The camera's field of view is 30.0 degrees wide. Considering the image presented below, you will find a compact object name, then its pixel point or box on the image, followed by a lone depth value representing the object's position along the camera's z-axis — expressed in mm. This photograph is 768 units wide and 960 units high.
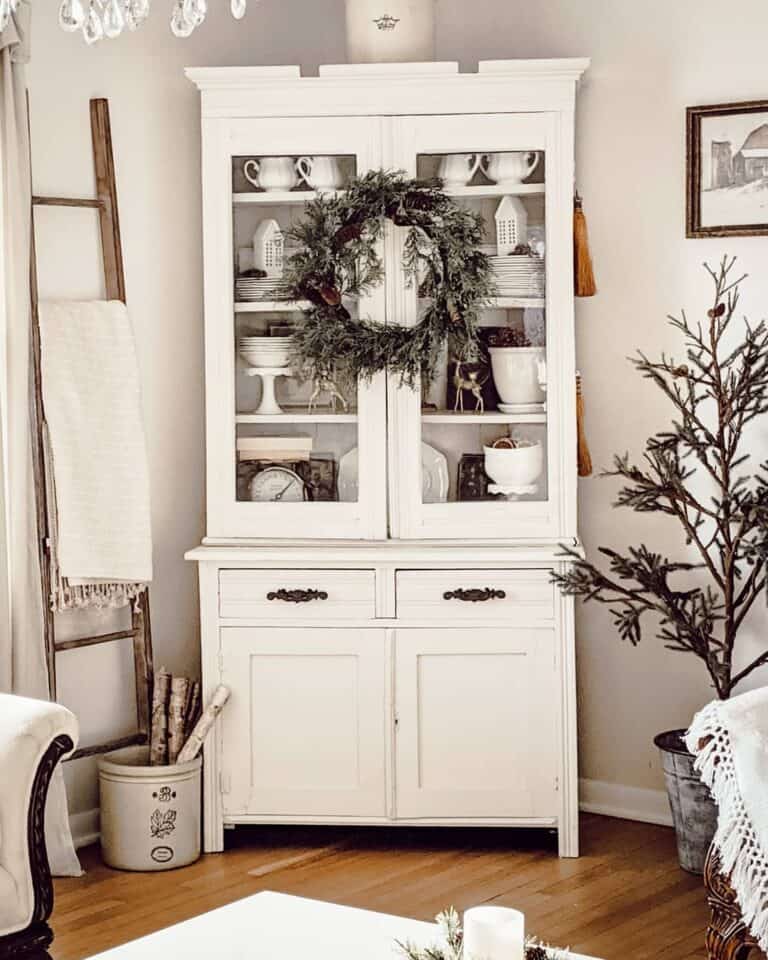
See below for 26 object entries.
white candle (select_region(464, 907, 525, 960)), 1973
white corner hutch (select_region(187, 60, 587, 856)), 3955
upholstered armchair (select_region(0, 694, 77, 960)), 2709
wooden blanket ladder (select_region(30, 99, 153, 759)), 3895
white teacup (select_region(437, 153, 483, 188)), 4055
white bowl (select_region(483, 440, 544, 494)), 4090
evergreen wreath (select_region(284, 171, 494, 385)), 4004
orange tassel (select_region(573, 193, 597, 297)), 4066
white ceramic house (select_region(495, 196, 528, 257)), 4059
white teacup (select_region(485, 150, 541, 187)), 4035
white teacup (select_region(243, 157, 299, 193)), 4090
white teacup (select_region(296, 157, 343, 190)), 4078
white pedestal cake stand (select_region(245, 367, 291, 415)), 4148
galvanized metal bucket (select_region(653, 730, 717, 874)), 3775
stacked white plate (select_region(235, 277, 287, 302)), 4121
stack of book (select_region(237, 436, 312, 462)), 4152
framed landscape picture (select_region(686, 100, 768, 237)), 4043
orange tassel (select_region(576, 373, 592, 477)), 4156
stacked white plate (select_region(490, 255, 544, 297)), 4059
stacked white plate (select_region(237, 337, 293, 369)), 4133
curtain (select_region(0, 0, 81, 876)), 3711
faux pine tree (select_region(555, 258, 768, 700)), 3719
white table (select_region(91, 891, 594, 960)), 2332
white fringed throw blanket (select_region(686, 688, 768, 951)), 2594
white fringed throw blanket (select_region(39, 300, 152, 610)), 3895
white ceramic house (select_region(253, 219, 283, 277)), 4129
